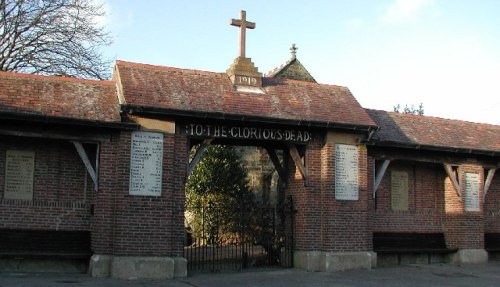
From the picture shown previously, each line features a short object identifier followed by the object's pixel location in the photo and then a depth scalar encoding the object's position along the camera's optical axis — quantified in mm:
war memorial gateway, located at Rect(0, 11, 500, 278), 12008
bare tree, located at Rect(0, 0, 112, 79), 21547
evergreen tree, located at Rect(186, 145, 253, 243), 22047
